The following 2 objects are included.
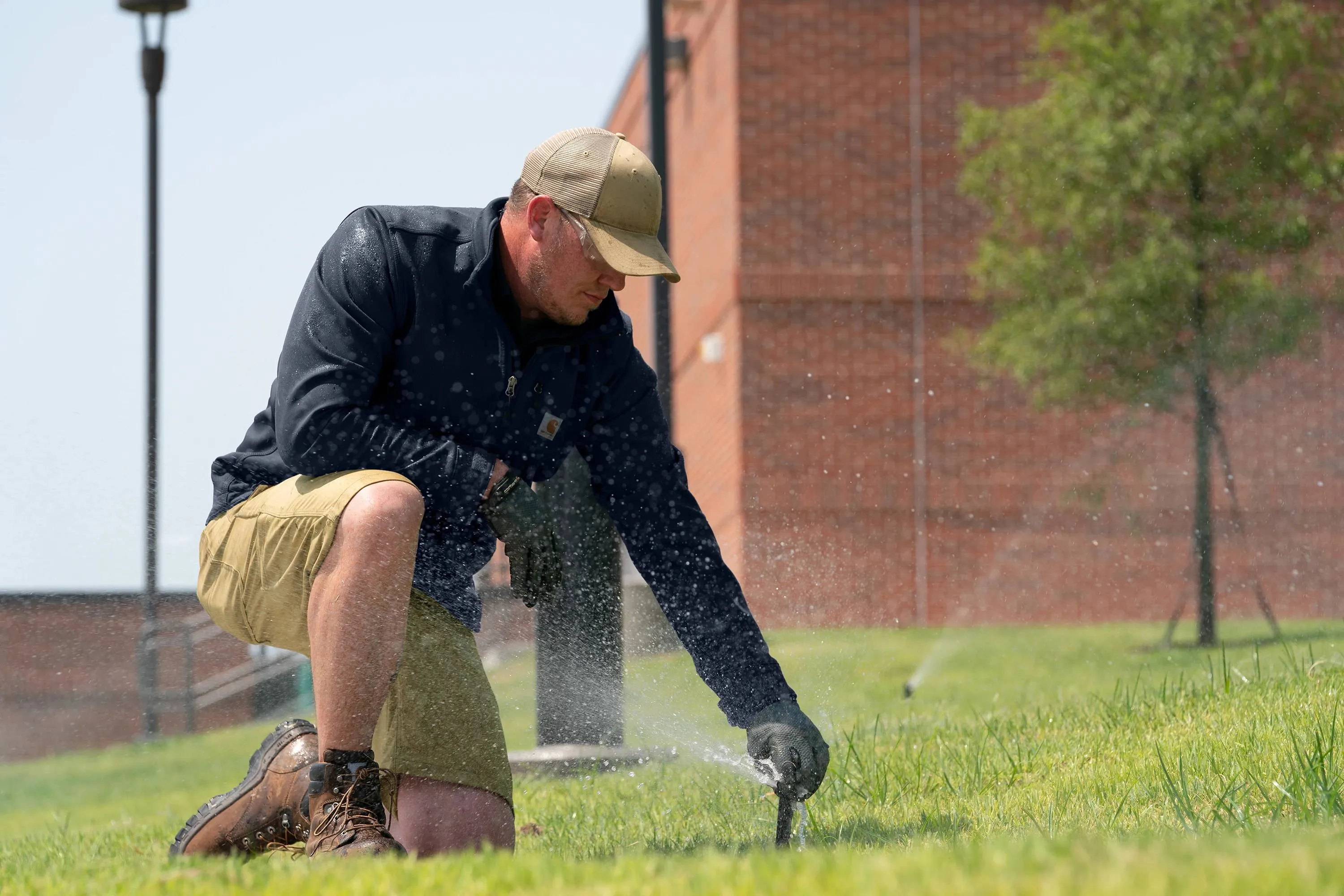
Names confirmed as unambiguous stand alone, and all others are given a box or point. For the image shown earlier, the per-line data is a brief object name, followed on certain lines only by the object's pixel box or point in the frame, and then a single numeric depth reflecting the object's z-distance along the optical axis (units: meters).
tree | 13.10
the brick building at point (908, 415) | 16.84
